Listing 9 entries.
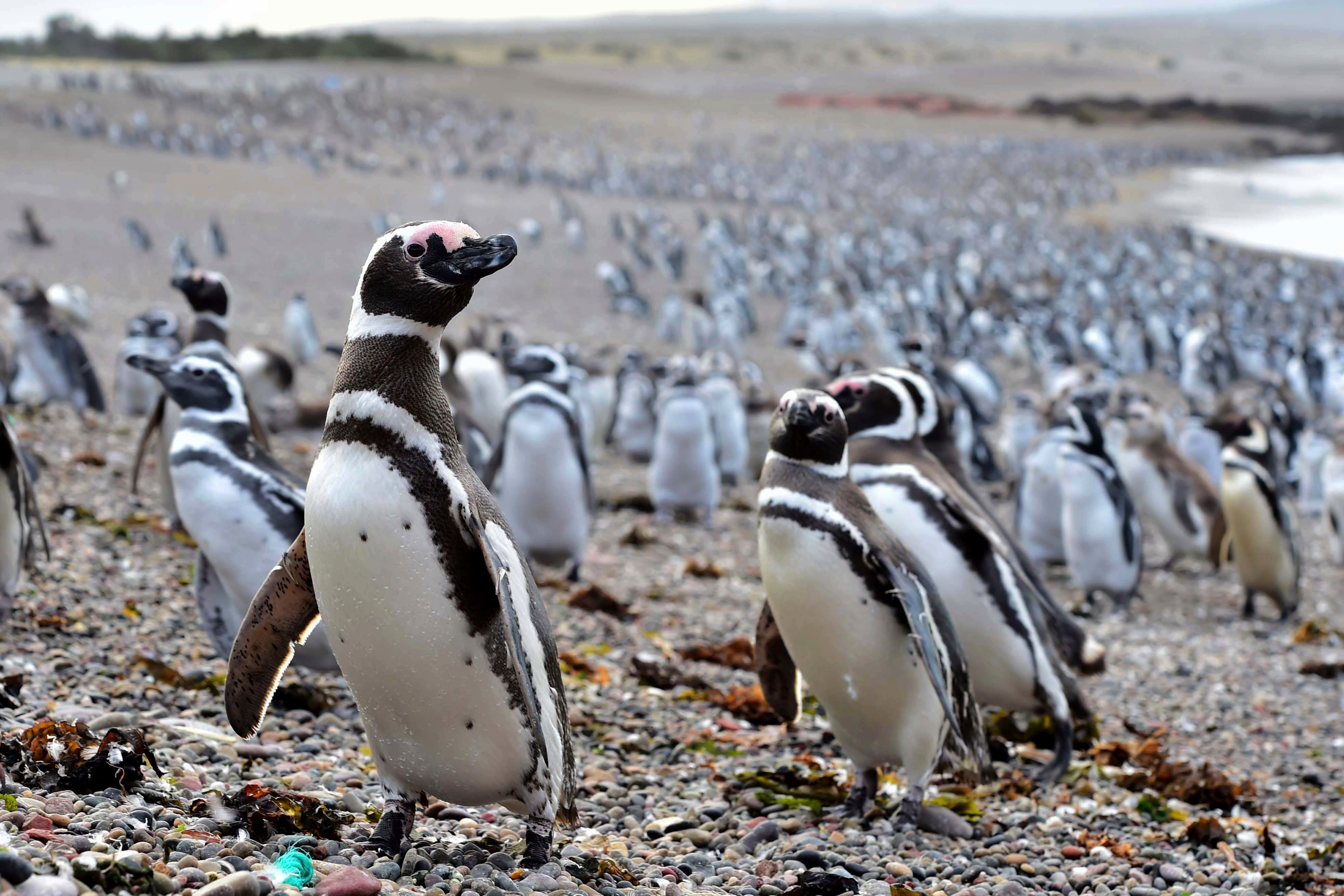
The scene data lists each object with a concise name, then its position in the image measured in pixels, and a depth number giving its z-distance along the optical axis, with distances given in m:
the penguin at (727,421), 11.09
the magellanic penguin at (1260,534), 8.32
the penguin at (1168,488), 9.23
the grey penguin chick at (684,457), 9.31
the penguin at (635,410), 12.03
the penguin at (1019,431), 12.20
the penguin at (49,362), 9.99
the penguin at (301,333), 14.52
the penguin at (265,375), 9.99
